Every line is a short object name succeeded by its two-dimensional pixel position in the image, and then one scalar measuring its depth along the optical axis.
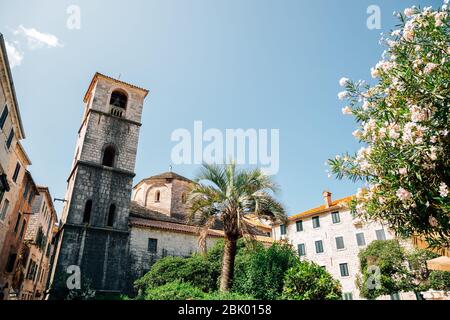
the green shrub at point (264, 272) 13.84
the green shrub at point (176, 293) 12.49
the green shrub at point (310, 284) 12.30
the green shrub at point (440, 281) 22.97
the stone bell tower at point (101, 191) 20.42
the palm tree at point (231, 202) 13.36
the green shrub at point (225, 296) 11.41
